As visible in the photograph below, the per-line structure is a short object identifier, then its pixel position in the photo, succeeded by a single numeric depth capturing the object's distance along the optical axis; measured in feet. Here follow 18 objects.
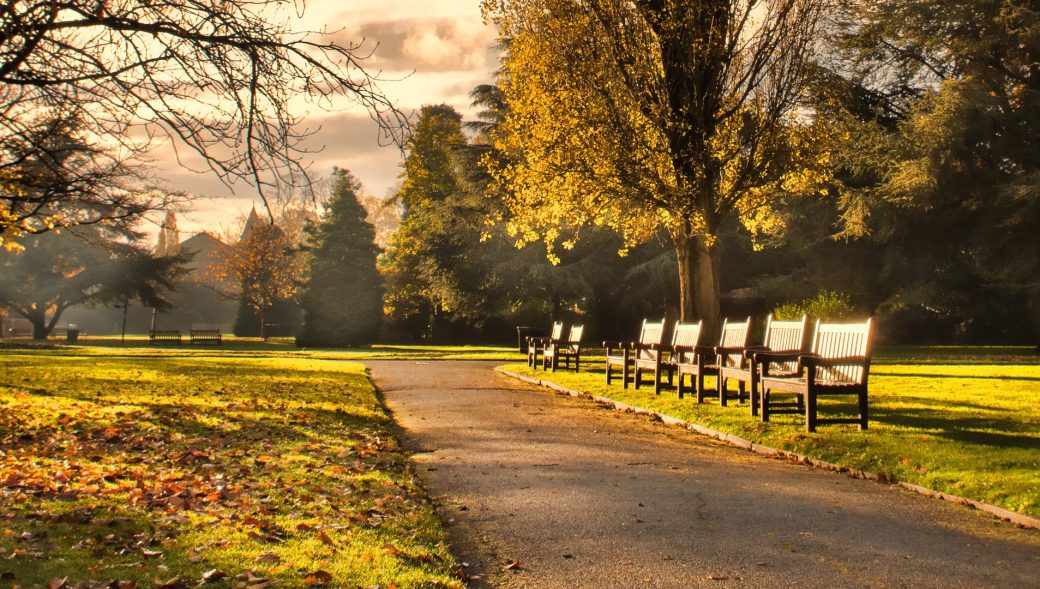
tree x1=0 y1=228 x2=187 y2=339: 186.29
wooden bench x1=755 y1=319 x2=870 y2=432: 33.53
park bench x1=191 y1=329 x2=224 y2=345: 173.78
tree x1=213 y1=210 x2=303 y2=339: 219.00
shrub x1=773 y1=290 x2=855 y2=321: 97.86
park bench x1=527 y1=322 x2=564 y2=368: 79.12
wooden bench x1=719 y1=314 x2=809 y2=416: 38.17
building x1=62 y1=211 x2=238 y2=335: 284.20
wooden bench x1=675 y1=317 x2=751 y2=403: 44.14
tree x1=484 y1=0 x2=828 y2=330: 61.36
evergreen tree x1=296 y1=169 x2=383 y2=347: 183.62
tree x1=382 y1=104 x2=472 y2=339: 155.74
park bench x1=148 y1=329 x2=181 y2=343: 174.18
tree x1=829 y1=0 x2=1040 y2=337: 103.45
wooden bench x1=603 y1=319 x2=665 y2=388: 53.46
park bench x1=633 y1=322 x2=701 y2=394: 49.80
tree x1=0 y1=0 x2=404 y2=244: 28.07
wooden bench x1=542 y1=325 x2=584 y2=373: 74.84
